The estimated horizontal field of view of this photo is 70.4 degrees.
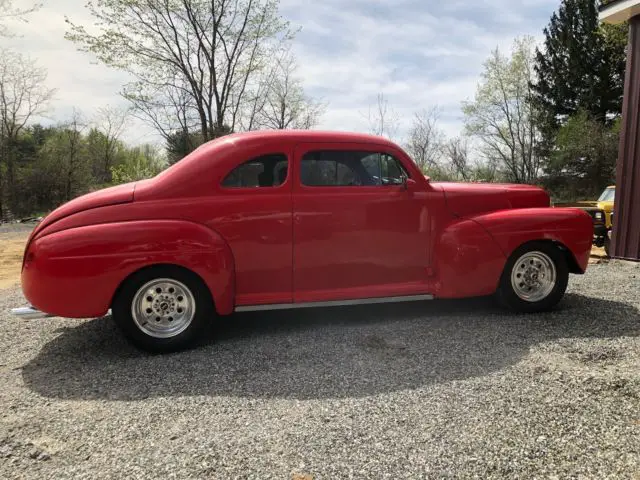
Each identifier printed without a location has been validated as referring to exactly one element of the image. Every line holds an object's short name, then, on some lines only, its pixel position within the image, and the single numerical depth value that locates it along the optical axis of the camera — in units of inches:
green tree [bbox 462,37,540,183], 1172.5
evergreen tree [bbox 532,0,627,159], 1096.8
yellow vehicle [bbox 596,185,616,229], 414.9
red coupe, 145.3
